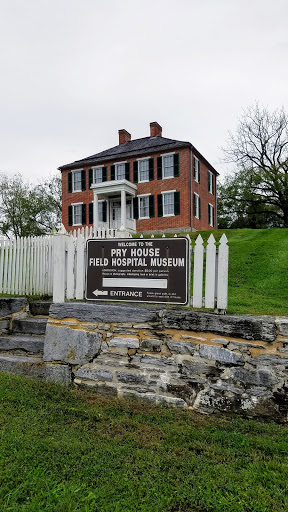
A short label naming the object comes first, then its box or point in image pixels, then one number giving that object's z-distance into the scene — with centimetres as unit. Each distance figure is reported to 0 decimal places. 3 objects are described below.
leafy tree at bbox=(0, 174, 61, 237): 3192
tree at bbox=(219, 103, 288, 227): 2969
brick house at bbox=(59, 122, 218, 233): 2104
